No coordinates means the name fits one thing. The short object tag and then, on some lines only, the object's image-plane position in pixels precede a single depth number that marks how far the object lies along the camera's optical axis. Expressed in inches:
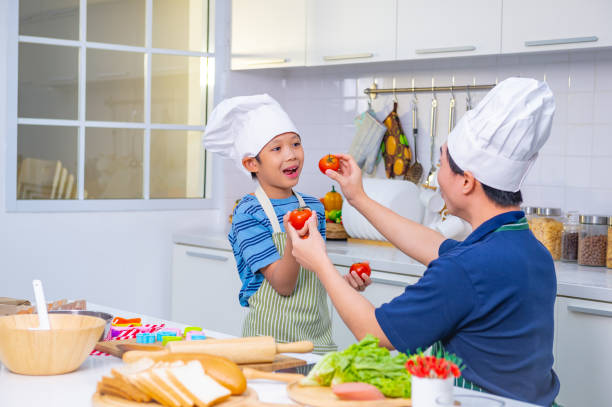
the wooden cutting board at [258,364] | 54.5
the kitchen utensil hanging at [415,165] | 139.4
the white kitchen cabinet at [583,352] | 91.0
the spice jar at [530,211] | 119.9
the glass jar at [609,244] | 106.4
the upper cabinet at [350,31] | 130.3
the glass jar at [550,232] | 113.6
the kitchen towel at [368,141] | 143.0
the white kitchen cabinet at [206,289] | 138.0
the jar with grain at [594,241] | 107.9
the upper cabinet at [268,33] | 143.8
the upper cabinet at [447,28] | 117.2
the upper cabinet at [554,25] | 106.0
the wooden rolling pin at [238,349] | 53.8
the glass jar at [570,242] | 111.4
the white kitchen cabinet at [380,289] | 110.8
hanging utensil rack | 132.8
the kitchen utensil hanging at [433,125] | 138.1
